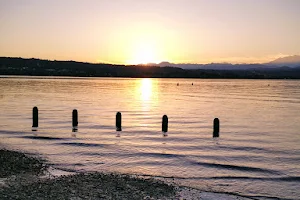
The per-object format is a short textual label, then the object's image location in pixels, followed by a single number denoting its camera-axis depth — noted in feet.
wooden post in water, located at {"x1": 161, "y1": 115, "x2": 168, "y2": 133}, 101.70
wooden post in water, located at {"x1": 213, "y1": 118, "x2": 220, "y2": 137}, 96.53
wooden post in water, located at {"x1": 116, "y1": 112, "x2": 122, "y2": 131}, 106.42
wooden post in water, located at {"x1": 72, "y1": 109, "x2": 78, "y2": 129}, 109.29
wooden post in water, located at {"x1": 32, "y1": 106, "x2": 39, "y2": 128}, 106.11
